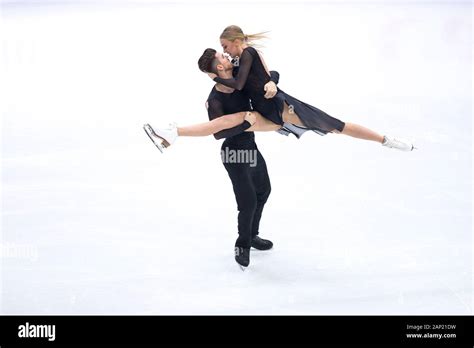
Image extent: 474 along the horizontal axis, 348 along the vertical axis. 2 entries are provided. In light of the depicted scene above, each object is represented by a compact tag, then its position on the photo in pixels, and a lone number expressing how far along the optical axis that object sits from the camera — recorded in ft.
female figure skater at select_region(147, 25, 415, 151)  33.17
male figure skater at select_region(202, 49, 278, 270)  34.06
